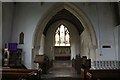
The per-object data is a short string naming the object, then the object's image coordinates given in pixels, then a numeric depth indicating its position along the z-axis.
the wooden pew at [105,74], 2.91
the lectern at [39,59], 4.88
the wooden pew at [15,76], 2.50
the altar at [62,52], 10.54
